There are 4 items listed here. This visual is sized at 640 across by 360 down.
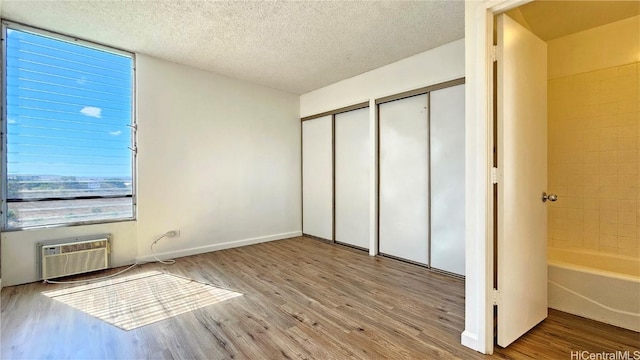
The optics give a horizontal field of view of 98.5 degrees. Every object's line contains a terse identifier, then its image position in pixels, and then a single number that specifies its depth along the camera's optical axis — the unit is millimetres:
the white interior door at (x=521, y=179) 1730
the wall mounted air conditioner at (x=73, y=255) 2783
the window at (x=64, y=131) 2695
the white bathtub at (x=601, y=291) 1949
